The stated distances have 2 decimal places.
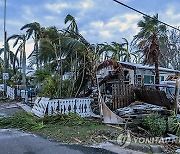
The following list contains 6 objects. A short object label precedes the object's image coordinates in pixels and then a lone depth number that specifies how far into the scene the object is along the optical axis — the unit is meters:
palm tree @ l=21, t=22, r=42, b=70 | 17.29
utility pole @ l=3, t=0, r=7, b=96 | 17.21
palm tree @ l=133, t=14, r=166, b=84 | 9.54
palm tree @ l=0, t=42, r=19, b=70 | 24.84
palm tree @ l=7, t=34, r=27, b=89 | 16.73
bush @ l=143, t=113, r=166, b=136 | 5.00
